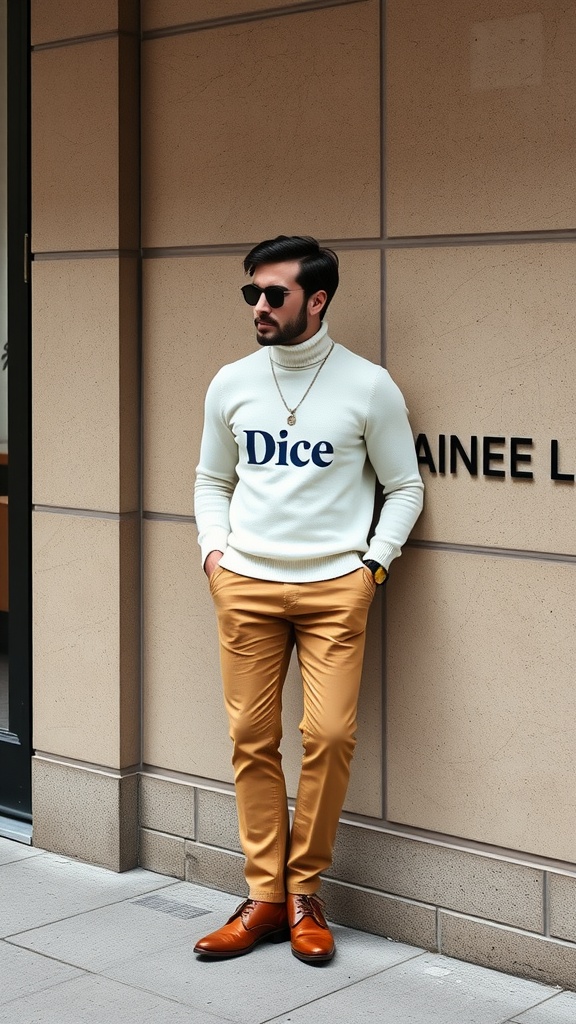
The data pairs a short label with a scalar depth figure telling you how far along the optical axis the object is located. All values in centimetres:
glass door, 598
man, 470
